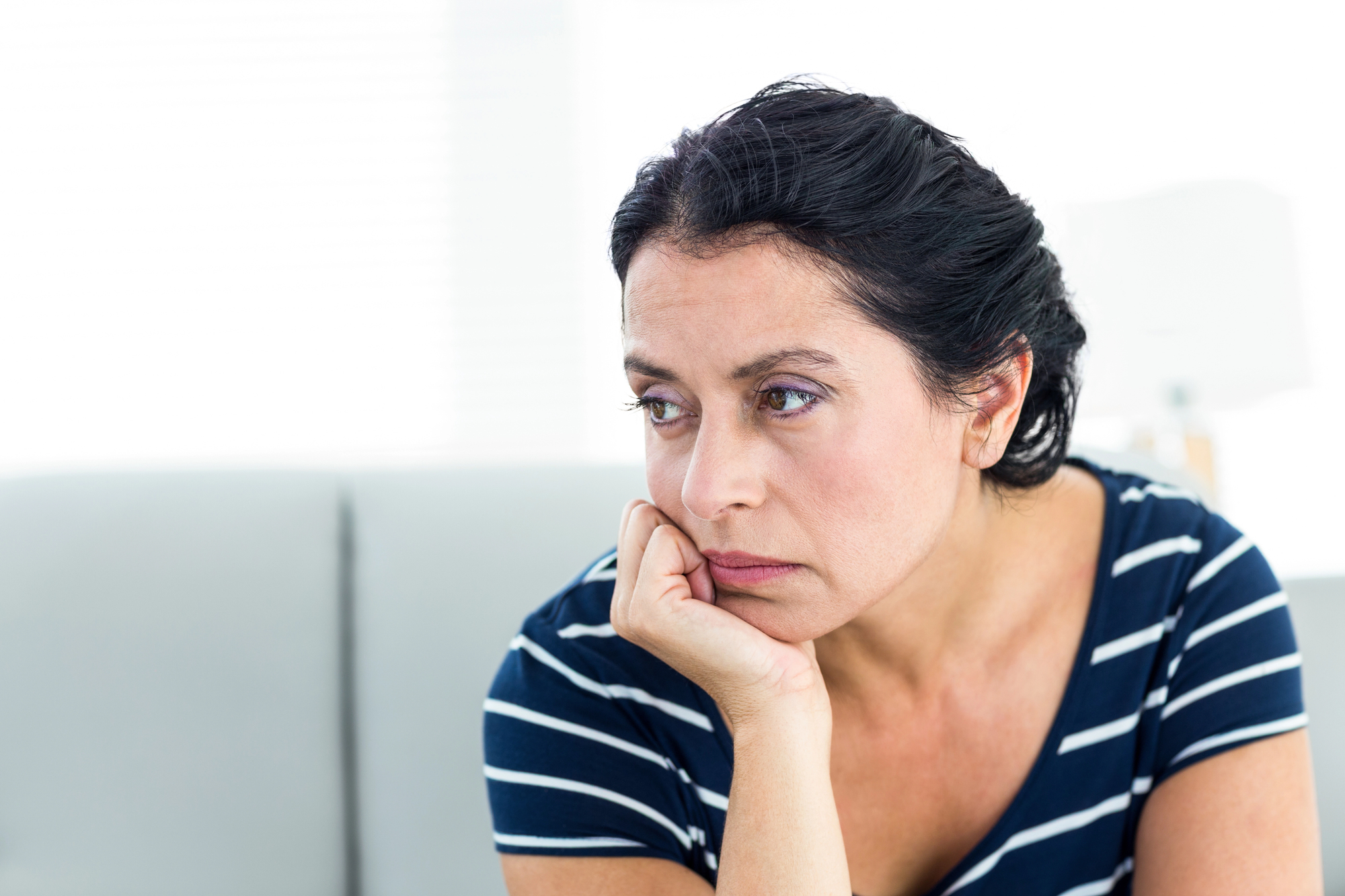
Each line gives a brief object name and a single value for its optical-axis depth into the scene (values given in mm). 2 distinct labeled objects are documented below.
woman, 859
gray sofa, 1283
